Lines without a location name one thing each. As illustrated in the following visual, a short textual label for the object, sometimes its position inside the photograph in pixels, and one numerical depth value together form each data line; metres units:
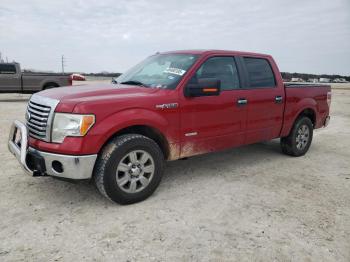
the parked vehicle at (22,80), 14.69
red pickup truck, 3.40
